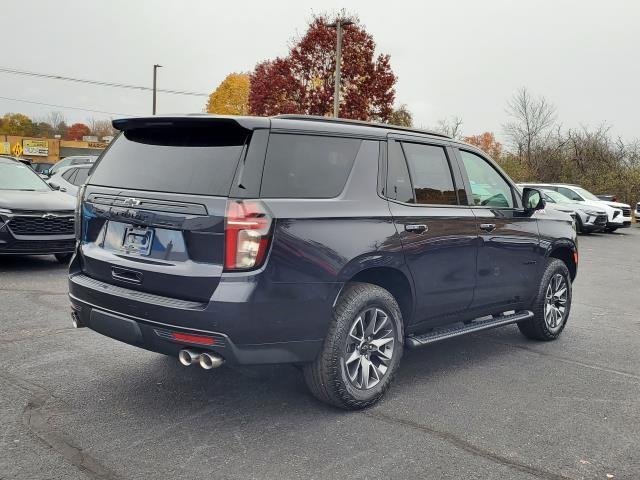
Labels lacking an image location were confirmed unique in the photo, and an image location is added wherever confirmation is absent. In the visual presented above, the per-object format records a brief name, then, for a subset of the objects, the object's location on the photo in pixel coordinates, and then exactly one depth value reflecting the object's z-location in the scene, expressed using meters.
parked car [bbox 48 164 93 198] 13.67
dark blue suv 3.64
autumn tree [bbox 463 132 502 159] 82.11
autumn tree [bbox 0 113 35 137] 102.44
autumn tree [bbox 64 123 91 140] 110.88
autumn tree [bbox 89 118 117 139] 110.02
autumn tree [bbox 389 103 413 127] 53.61
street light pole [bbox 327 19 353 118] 26.78
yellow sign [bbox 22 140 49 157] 79.06
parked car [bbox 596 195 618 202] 25.85
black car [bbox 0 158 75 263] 9.00
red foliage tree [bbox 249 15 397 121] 35.53
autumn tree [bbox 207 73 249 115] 63.12
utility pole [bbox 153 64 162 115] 45.72
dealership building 79.16
